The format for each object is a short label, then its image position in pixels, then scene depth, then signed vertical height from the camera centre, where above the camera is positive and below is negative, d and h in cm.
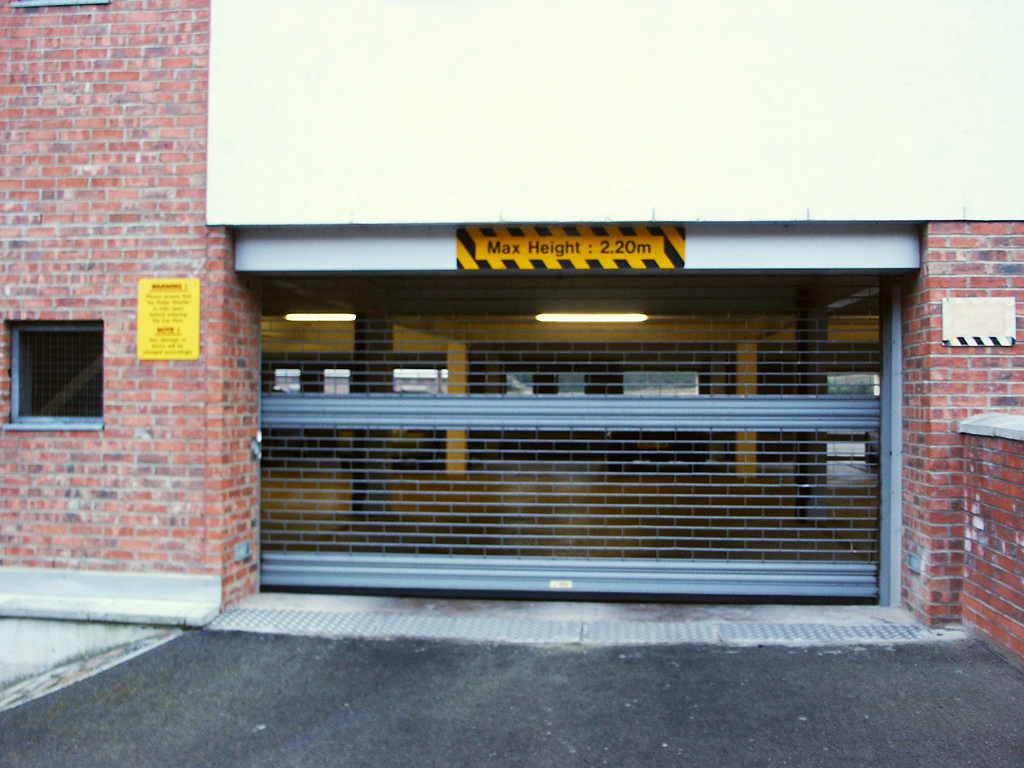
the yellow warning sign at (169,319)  513 +45
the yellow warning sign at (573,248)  502 +98
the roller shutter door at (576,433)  544 -38
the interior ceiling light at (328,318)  580 +53
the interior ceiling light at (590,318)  564 +53
